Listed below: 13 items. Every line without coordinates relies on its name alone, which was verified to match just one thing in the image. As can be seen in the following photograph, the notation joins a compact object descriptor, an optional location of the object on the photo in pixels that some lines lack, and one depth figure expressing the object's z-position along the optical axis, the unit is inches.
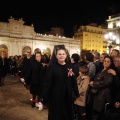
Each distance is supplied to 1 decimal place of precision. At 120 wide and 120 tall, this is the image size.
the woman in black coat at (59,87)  99.4
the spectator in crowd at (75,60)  175.6
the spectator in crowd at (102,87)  121.3
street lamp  513.8
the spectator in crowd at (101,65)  157.6
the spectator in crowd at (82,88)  132.4
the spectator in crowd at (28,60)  246.7
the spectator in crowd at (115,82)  119.4
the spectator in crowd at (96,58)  179.5
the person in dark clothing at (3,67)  310.0
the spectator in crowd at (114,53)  176.2
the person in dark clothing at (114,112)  108.2
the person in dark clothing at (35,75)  188.6
